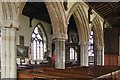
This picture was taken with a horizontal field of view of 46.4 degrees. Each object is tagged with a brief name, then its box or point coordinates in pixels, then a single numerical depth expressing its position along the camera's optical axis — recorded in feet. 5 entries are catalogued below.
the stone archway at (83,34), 22.79
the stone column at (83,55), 23.54
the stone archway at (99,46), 30.49
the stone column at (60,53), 17.87
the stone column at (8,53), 12.74
